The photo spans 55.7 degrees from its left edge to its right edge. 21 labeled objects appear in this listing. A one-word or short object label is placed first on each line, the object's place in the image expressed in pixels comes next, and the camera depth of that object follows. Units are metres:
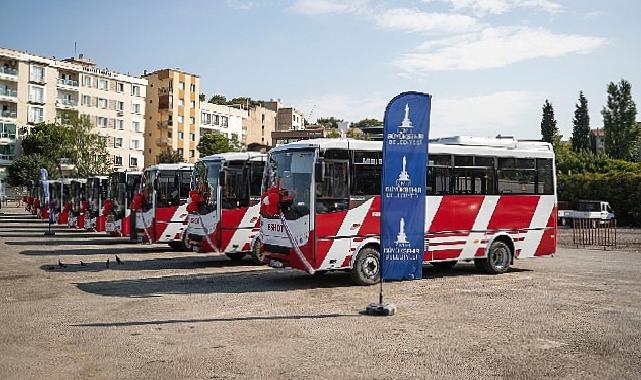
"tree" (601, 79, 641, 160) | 76.81
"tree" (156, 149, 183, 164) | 78.36
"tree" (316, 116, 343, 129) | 135.27
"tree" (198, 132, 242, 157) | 82.19
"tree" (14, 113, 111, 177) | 62.16
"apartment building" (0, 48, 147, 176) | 69.44
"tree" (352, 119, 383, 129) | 122.11
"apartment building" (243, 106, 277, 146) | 102.69
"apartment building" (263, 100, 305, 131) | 121.62
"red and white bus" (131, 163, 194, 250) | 20.59
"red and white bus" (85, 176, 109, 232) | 27.61
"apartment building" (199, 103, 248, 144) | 92.06
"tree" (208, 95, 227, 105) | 118.59
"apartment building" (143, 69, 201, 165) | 85.88
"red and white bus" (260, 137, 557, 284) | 12.65
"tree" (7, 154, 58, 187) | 62.84
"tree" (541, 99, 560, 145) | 80.44
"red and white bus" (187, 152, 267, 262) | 16.81
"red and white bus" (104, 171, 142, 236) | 23.78
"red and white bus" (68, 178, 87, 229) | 30.72
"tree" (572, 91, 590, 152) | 82.19
